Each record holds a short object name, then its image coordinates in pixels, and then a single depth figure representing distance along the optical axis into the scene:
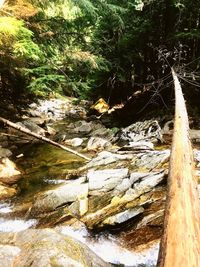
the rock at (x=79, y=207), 4.70
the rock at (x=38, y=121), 11.94
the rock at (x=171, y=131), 8.33
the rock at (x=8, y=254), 2.65
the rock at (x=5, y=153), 7.70
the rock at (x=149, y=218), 4.18
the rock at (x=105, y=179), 5.28
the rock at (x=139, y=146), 7.54
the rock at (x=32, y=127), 10.24
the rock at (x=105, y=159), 6.54
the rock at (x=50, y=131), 10.87
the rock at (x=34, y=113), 13.91
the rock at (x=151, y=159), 5.95
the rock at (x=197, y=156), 6.03
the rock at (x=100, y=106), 15.84
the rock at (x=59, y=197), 4.93
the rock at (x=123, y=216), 4.23
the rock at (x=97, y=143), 8.74
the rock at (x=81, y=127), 11.40
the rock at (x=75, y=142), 9.31
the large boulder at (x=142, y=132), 8.79
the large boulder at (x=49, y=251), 2.62
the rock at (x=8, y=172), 6.30
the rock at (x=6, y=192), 5.55
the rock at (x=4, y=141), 8.92
